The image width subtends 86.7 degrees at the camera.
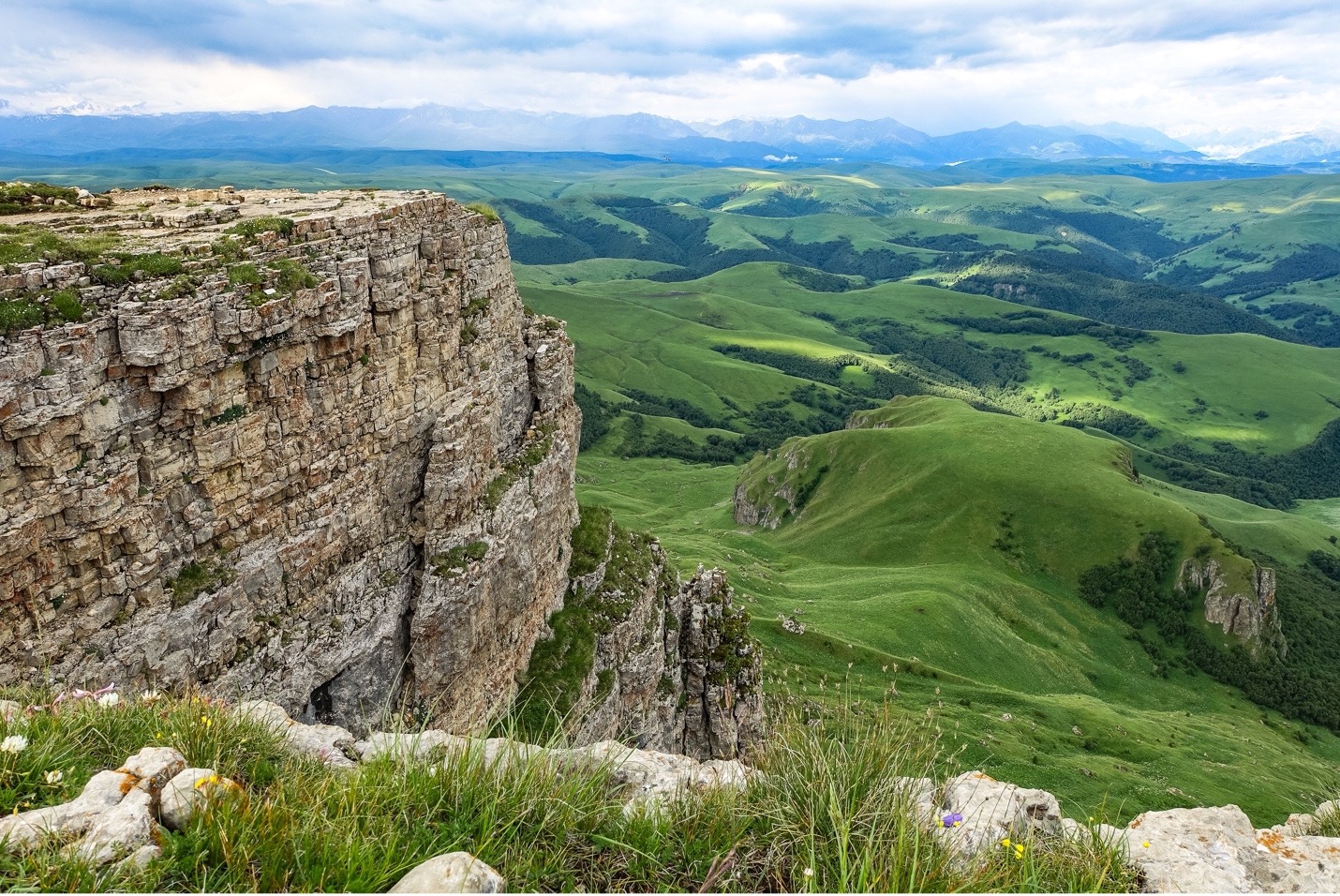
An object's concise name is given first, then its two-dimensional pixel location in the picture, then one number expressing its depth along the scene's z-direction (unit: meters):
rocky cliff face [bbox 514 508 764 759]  44.28
